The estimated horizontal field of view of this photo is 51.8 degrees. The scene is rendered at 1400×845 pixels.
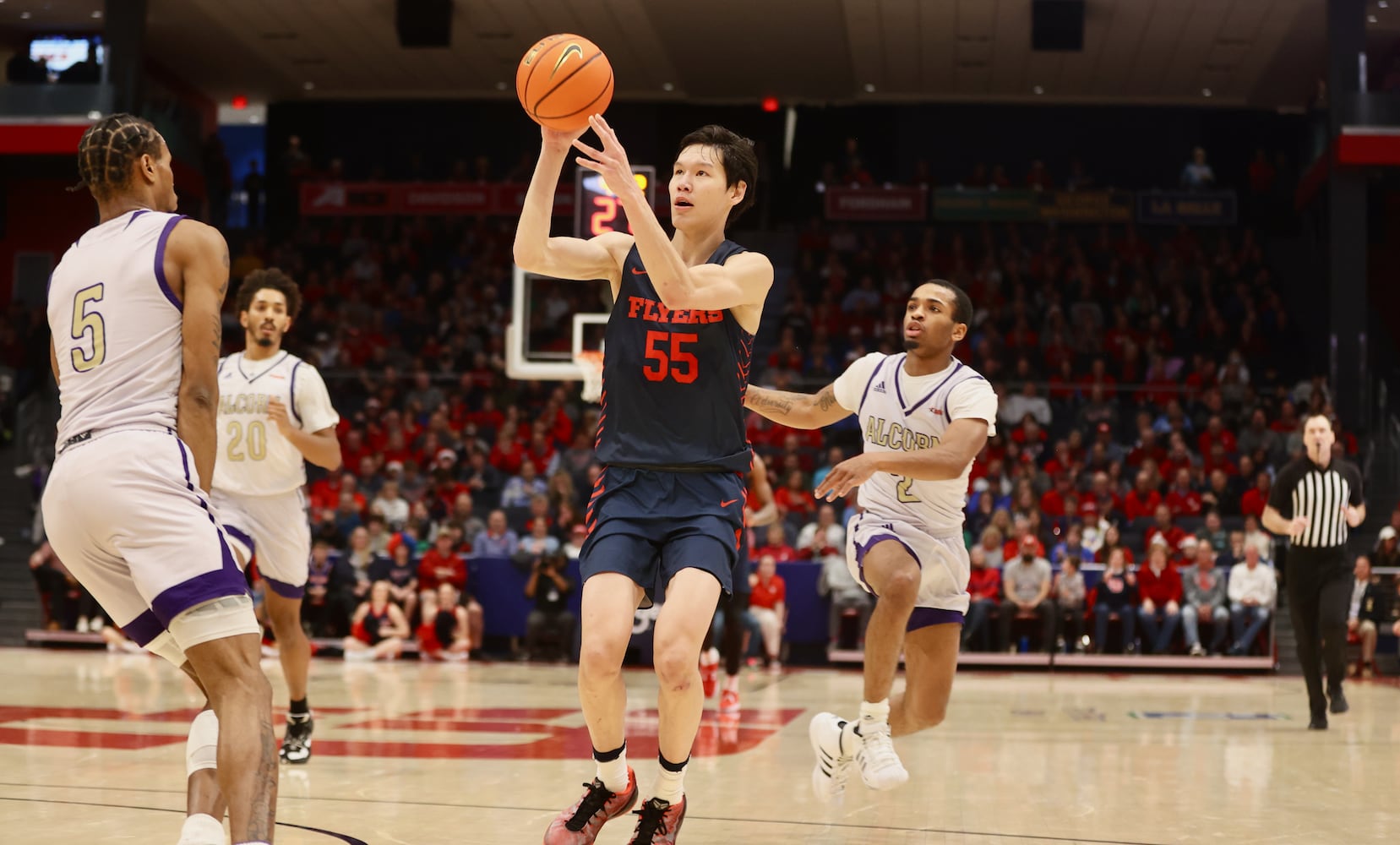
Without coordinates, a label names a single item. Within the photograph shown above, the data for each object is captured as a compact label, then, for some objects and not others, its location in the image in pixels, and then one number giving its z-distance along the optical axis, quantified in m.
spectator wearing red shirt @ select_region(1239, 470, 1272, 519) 16.91
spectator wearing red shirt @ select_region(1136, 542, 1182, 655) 15.33
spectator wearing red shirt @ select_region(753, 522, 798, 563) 15.86
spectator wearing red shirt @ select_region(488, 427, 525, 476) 19.02
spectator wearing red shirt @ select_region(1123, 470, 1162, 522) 17.14
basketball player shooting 4.51
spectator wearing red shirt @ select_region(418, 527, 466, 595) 15.68
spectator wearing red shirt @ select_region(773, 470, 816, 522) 17.00
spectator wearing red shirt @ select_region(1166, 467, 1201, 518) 17.20
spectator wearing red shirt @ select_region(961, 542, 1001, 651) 15.28
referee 9.52
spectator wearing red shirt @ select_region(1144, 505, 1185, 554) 16.08
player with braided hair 3.87
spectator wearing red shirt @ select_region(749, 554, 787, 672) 14.98
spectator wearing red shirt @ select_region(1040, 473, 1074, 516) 17.13
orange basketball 4.77
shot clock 14.05
